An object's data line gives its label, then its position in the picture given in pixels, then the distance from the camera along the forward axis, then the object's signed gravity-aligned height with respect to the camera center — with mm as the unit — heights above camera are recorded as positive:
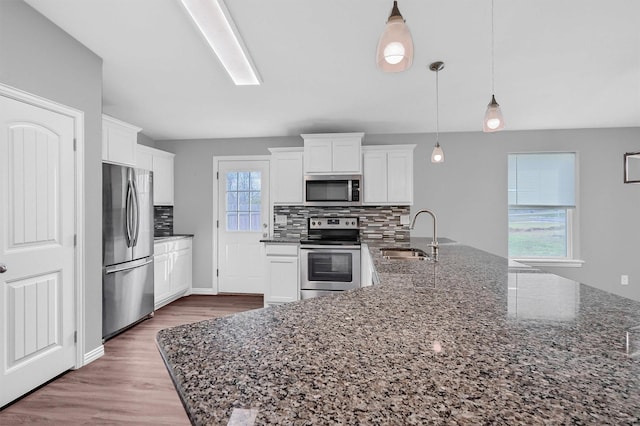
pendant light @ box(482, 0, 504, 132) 1877 +551
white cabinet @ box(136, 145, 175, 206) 4133 +600
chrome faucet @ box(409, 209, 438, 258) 2180 -266
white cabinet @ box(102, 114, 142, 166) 3064 +712
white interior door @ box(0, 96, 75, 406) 1928 -227
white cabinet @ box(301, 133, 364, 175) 4027 +741
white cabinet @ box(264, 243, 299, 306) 3883 -753
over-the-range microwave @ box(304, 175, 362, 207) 4039 +286
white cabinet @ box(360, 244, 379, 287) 3416 -588
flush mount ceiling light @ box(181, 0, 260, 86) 2079 +1310
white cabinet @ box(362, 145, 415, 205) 4043 +476
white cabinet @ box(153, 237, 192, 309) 3947 -776
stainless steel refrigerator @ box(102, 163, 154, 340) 2842 -336
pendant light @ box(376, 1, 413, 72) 1099 +591
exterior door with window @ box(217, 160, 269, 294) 4738 -169
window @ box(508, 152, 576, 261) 4301 +76
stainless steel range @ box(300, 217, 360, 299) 3758 -650
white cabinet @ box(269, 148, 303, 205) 4203 +479
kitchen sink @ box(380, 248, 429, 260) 2575 -336
